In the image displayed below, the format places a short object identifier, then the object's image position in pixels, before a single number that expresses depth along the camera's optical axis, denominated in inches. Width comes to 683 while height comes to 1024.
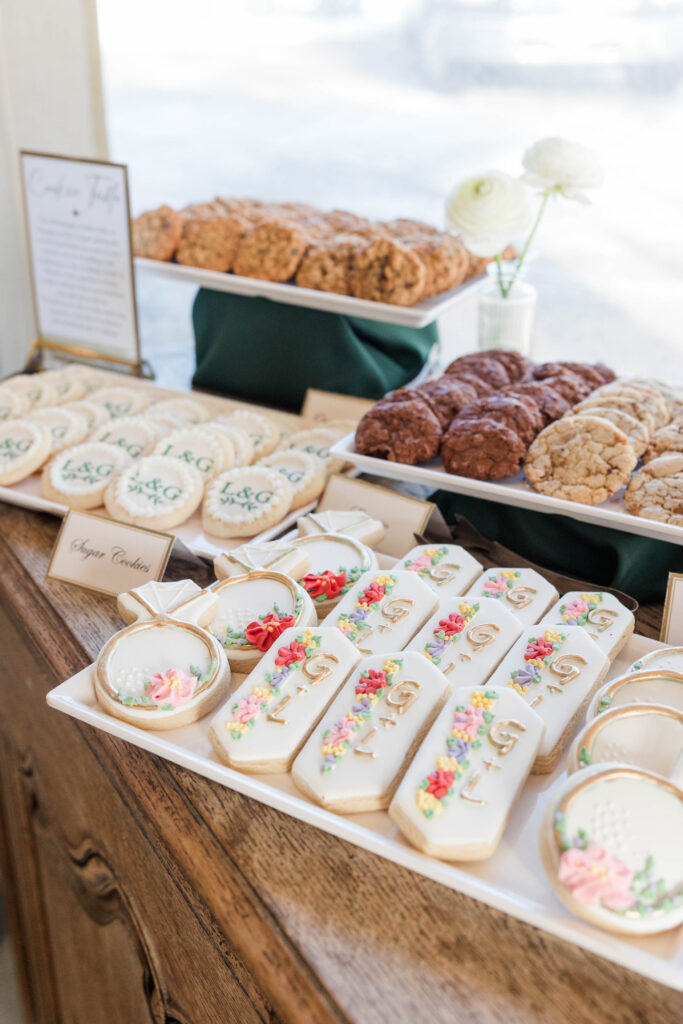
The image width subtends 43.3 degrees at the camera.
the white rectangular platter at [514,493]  49.4
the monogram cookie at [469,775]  32.6
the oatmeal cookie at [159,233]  79.3
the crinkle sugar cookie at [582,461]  51.7
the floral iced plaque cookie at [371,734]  34.8
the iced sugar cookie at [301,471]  61.1
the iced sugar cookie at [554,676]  37.2
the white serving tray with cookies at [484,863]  29.5
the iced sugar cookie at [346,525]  52.1
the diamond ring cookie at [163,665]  38.9
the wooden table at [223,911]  31.1
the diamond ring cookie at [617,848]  29.3
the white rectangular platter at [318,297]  68.4
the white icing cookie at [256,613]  42.7
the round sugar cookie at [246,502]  57.7
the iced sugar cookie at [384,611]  42.4
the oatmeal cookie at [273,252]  74.5
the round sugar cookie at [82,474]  62.5
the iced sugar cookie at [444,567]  47.3
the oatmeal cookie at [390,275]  69.2
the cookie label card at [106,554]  54.1
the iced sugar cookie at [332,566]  46.9
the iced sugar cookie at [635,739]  34.4
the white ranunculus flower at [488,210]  66.8
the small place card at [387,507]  55.7
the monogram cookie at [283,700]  36.8
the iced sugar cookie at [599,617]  42.3
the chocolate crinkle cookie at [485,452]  54.1
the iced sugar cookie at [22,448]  66.1
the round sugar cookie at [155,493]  58.8
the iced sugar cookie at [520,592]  44.9
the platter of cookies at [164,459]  59.2
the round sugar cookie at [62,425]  70.3
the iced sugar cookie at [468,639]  40.4
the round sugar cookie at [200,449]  65.4
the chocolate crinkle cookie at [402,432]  56.8
